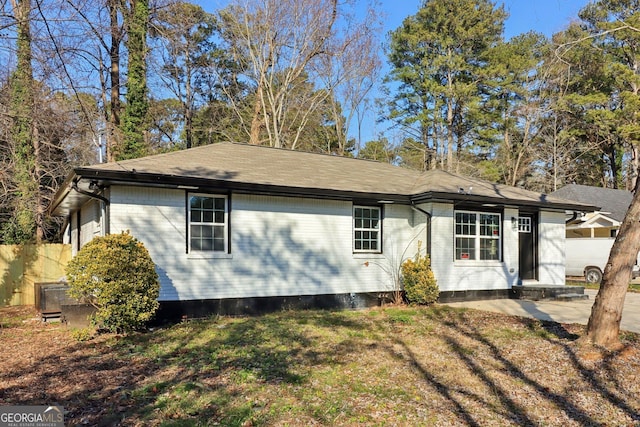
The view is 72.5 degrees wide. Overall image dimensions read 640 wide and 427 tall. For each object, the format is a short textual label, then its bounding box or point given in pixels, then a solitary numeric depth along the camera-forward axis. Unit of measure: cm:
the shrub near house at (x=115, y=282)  709
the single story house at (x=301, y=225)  871
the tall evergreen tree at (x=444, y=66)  2920
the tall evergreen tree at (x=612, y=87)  2642
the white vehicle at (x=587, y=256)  1792
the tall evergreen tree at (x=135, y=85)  1755
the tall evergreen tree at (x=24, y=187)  1517
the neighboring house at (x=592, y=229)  1806
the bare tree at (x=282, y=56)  2347
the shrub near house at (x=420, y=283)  1071
